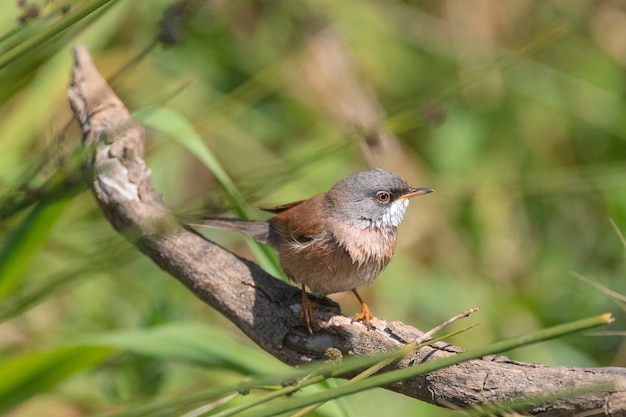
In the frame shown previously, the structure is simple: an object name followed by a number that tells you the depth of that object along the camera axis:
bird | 7.18
